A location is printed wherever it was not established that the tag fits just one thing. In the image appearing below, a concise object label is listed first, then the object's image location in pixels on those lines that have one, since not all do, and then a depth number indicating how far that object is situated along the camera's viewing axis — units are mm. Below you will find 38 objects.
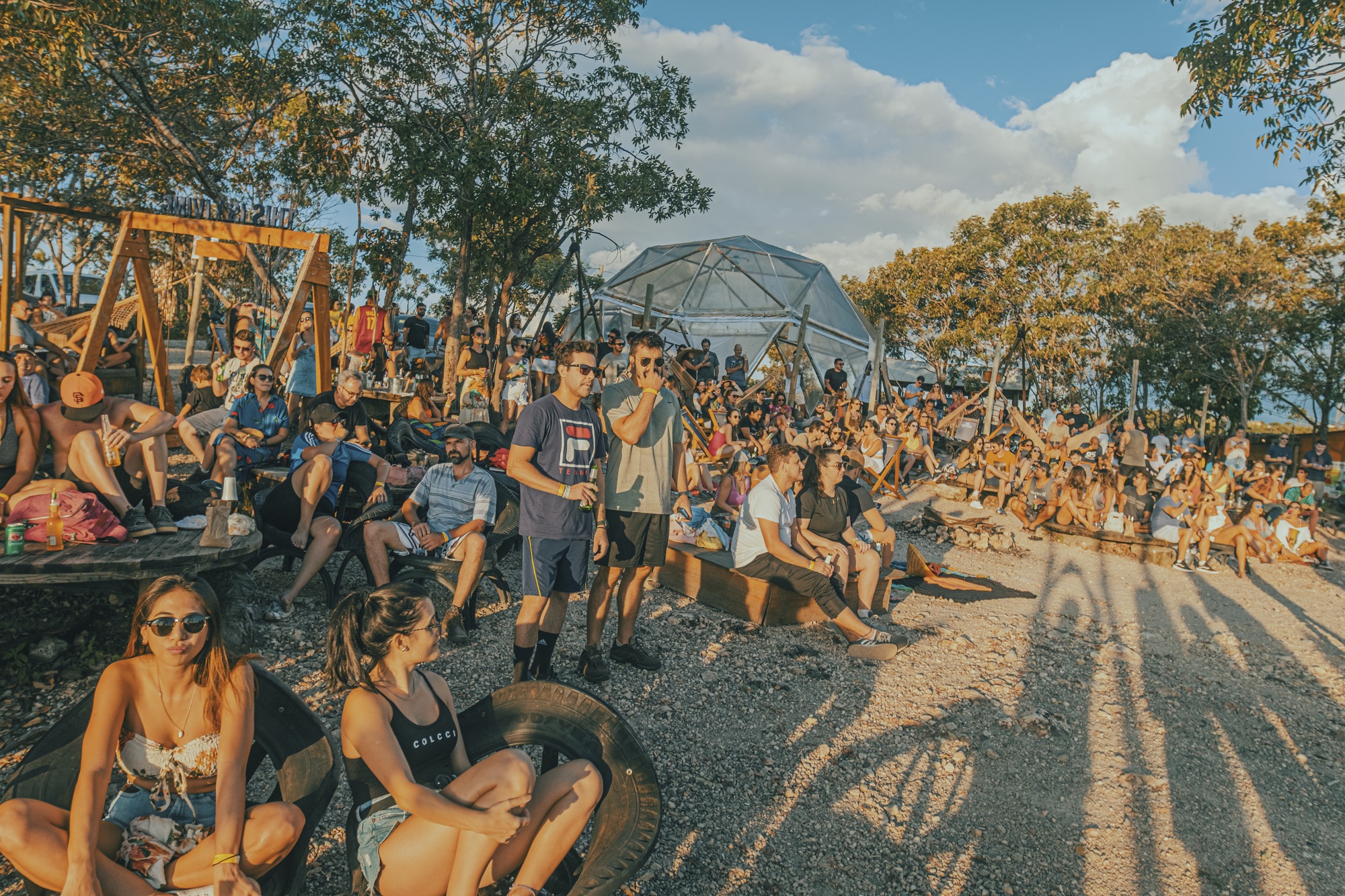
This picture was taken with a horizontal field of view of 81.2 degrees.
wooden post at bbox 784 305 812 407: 17062
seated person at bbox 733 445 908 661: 5133
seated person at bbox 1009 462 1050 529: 11695
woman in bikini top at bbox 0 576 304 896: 1949
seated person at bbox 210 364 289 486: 6012
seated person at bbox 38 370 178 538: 4047
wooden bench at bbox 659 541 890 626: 5547
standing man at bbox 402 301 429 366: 13734
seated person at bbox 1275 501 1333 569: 10758
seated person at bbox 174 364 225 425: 7227
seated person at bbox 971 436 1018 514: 12812
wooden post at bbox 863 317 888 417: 18094
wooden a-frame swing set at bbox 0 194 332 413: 7477
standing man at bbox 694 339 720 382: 15938
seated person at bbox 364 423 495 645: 4809
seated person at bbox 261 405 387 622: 4824
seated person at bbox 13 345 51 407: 6102
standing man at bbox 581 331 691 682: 4230
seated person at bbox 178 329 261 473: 5887
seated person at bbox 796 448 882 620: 5828
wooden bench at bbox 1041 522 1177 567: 10023
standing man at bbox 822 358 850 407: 18141
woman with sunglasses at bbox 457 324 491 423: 9719
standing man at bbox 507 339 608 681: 3861
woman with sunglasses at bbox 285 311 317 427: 8336
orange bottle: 3510
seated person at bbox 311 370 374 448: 5859
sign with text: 7762
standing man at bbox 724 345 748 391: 16734
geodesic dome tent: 19984
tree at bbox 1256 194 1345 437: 20656
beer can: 3387
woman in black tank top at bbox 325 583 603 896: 2092
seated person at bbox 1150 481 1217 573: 10086
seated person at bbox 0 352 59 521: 3850
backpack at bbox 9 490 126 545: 3562
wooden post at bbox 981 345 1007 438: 16969
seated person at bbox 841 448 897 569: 6332
